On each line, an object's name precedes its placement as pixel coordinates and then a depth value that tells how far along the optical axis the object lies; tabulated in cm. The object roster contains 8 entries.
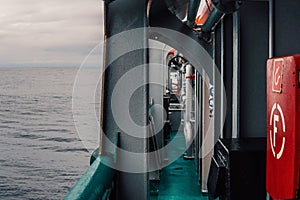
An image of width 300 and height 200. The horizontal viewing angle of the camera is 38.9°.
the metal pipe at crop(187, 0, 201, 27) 331
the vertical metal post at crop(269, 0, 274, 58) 215
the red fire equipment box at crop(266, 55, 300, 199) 131
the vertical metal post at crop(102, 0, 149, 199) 298
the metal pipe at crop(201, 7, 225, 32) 345
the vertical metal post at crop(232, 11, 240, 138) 292
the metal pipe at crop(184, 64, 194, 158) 860
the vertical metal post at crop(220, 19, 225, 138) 361
